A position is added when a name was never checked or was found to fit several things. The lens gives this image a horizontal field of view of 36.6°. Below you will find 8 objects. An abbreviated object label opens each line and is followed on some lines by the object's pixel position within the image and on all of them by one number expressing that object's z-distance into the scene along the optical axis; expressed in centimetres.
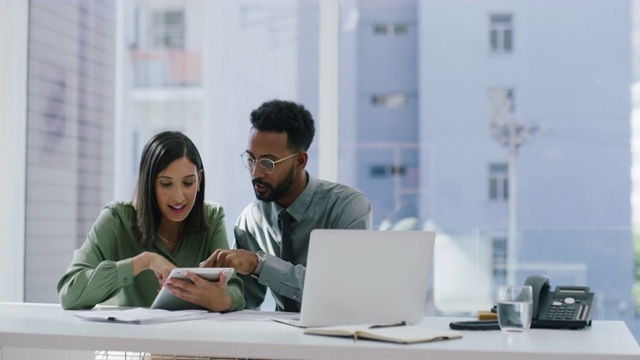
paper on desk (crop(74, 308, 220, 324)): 256
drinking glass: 242
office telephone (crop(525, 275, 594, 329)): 258
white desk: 210
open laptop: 243
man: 347
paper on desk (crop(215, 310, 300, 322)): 272
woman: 319
